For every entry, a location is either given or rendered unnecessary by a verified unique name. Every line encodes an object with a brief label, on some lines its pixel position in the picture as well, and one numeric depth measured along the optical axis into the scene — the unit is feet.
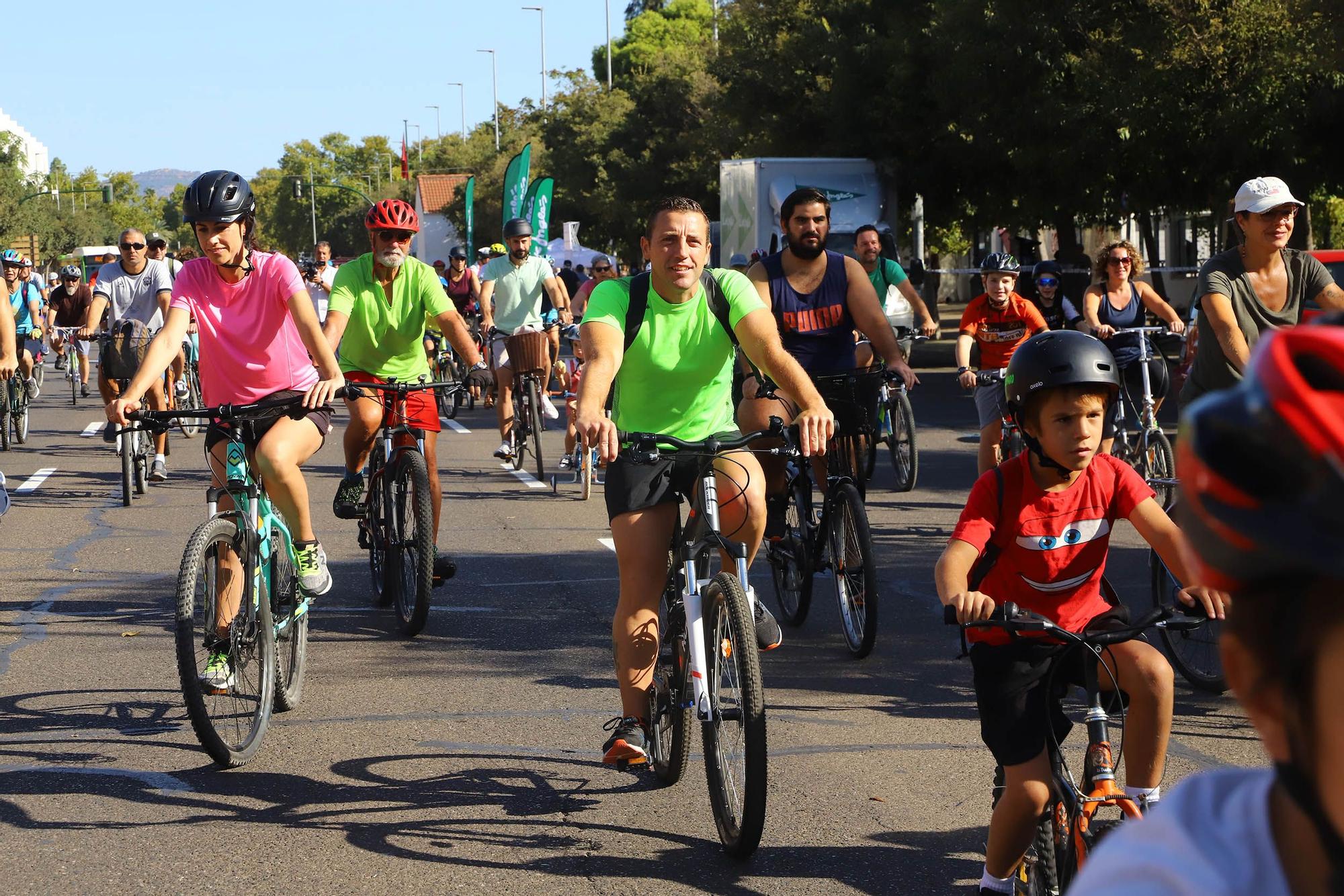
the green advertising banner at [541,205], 252.83
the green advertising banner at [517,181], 268.21
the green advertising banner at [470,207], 361.71
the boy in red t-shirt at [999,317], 70.28
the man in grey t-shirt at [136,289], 90.89
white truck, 178.29
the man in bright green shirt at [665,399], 33.01
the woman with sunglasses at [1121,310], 70.08
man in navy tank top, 51.06
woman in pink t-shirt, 39.73
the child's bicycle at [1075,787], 21.42
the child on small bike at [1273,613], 6.39
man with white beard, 52.70
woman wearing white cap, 43.39
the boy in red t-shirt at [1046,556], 22.90
